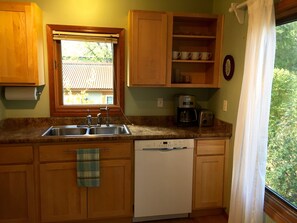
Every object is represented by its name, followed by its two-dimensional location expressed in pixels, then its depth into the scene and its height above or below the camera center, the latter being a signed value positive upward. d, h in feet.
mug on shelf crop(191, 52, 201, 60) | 9.15 +1.35
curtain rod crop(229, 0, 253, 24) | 7.28 +2.49
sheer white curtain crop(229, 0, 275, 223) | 5.98 -0.47
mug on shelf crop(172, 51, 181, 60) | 8.99 +1.35
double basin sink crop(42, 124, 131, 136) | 8.80 -1.45
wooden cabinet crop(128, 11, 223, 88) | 8.46 +1.63
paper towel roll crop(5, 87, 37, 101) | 8.50 -0.15
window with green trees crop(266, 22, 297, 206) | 5.95 -0.66
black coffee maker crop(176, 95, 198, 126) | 9.17 -0.73
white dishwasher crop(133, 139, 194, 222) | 7.85 -2.82
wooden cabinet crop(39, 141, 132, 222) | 7.39 -3.01
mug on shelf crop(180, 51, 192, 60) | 9.09 +1.36
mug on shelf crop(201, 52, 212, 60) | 9.19 +1.39
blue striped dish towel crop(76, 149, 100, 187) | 7.38 -2.31
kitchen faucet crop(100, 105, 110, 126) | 9.32 -0.78
